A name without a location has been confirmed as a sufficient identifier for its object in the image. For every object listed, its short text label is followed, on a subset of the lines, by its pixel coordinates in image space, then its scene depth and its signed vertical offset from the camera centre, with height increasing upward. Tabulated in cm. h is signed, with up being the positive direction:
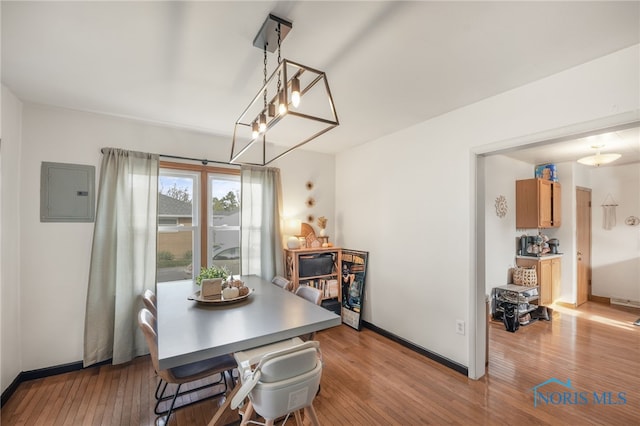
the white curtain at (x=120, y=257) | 270 -44
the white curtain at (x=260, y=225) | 356 -14
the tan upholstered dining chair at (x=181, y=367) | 166 -105
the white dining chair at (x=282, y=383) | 135 -84
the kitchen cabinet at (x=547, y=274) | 438 -97
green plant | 240 -52
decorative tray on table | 217 -69
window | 321 -7
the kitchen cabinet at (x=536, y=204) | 434 +18
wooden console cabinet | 366 -82
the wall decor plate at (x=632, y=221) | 473 -10
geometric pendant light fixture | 148 +102
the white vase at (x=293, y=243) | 370 -39
